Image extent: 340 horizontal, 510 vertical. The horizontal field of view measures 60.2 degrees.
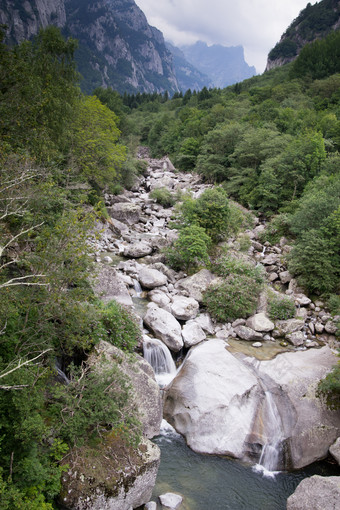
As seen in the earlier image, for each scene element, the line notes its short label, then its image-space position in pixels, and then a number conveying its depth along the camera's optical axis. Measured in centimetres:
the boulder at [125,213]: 2797
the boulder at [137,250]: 2162
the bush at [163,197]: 3412
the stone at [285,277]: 2040
